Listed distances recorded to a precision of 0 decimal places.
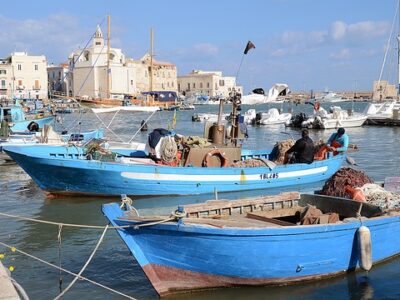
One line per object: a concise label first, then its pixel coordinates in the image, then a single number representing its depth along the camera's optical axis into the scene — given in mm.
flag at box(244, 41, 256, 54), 17375
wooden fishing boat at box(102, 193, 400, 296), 7664
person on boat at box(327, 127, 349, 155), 18866
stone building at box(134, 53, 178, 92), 148562
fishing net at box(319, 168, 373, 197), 10523
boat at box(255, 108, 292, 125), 54281
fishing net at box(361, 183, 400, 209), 9500
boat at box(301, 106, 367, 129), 46469
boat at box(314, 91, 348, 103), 164025
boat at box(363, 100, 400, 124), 49375
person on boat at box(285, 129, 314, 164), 17109
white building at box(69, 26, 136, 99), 119062
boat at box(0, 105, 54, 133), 31409
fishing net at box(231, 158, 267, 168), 16391
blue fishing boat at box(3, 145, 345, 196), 15297
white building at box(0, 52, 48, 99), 110625
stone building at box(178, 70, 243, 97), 177000
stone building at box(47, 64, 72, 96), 132225
